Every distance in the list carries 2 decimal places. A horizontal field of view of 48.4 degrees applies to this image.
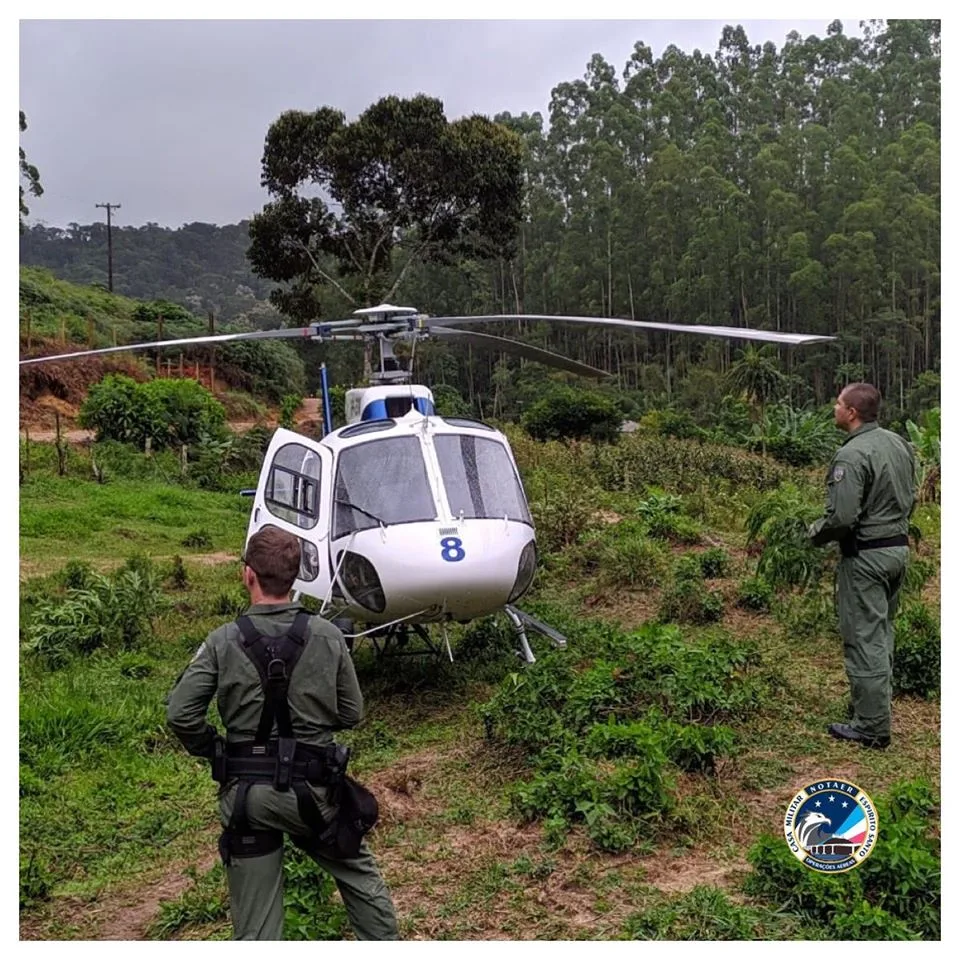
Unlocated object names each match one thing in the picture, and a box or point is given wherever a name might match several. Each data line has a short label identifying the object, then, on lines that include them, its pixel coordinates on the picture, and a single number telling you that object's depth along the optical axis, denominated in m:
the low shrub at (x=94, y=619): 8.49
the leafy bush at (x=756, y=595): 8.94
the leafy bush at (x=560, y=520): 11.75
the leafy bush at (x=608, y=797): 4.64
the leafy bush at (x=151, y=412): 20.92
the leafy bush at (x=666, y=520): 11.64
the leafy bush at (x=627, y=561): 10.12
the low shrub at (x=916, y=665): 6.39
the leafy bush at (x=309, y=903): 3.83
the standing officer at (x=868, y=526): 5.25
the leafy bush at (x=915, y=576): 6.91
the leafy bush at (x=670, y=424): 23.91
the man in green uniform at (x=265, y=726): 3.19
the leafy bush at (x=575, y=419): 21.72
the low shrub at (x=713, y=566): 10.09
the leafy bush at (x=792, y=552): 6.96
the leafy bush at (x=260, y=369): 31.70
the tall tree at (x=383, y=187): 24.03
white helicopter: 6.14
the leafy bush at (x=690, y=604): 8.78
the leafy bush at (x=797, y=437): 20.88
